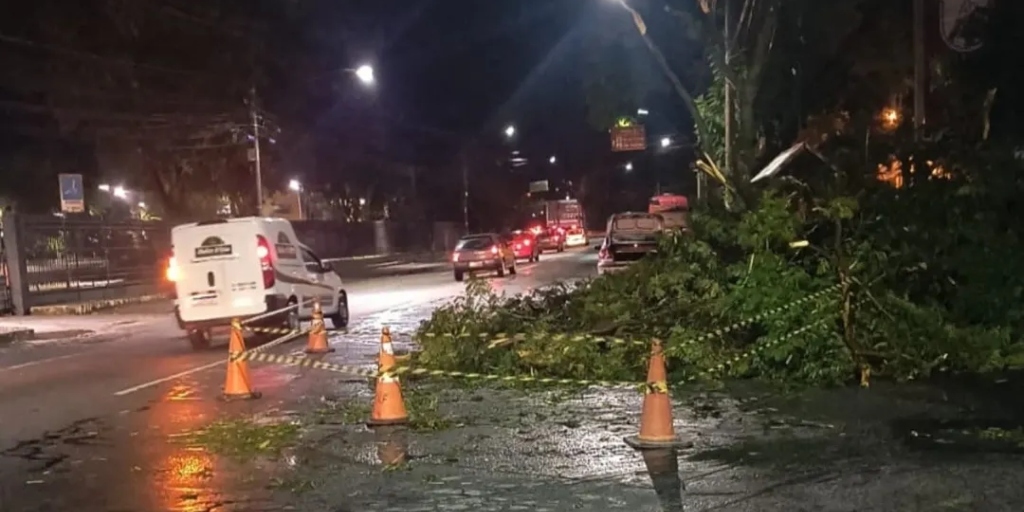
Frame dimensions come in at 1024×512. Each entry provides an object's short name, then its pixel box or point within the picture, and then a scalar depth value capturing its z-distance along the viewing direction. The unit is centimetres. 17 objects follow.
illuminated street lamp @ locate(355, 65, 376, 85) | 3450
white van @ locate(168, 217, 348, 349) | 1780
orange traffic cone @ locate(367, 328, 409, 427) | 1036
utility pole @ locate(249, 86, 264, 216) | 3397
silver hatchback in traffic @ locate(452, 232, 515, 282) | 3653
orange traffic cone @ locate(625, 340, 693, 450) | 900
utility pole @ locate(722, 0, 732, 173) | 1998
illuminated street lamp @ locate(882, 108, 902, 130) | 2910
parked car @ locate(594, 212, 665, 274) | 2617
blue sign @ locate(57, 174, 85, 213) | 2769
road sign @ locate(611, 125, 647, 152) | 4894
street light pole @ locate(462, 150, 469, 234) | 6850
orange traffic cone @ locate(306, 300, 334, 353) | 1650
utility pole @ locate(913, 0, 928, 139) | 1780
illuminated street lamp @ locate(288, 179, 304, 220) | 6346
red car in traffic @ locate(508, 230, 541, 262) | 4944
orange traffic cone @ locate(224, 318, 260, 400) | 1238
